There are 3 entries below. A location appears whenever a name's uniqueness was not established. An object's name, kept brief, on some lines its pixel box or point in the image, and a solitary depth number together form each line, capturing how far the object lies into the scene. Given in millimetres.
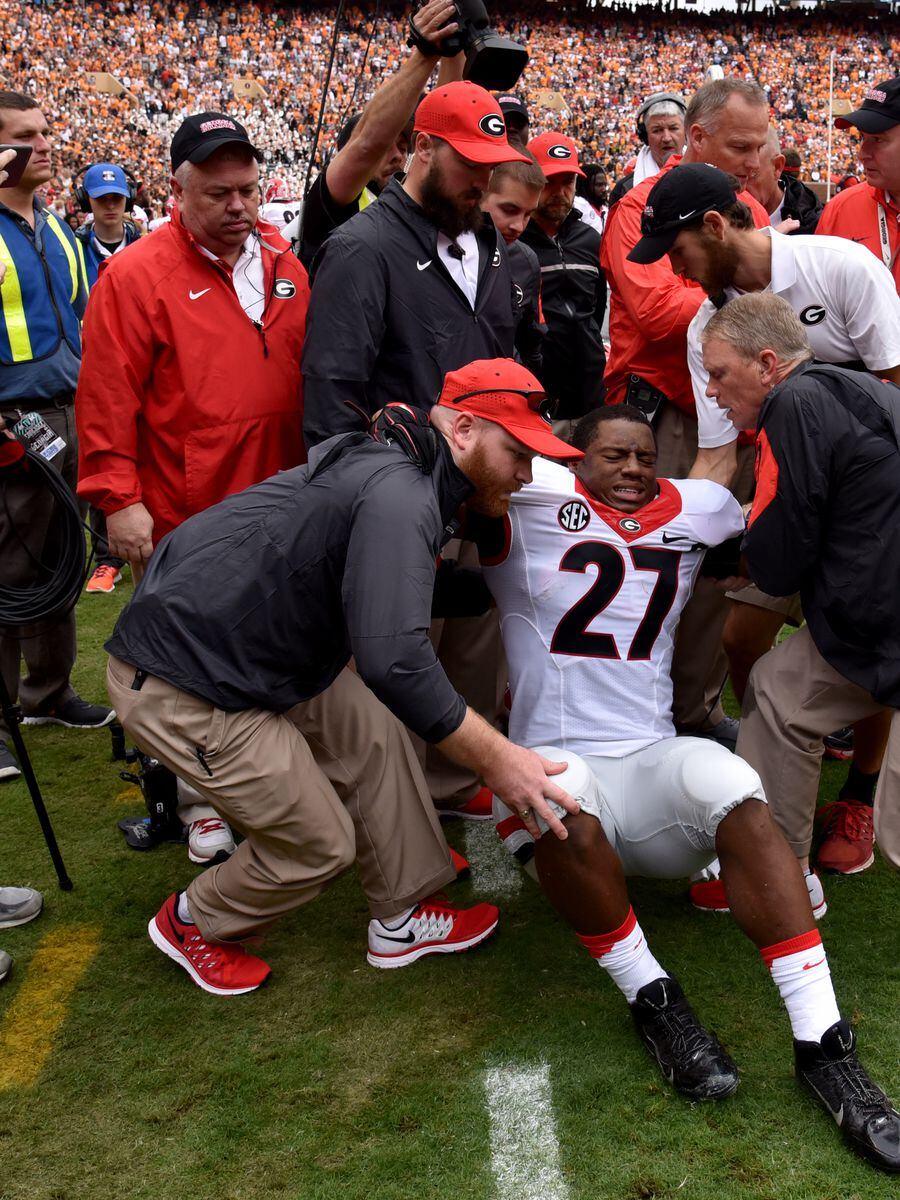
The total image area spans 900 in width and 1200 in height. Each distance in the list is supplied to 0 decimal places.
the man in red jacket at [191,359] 3459
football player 2533
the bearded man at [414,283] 3287
